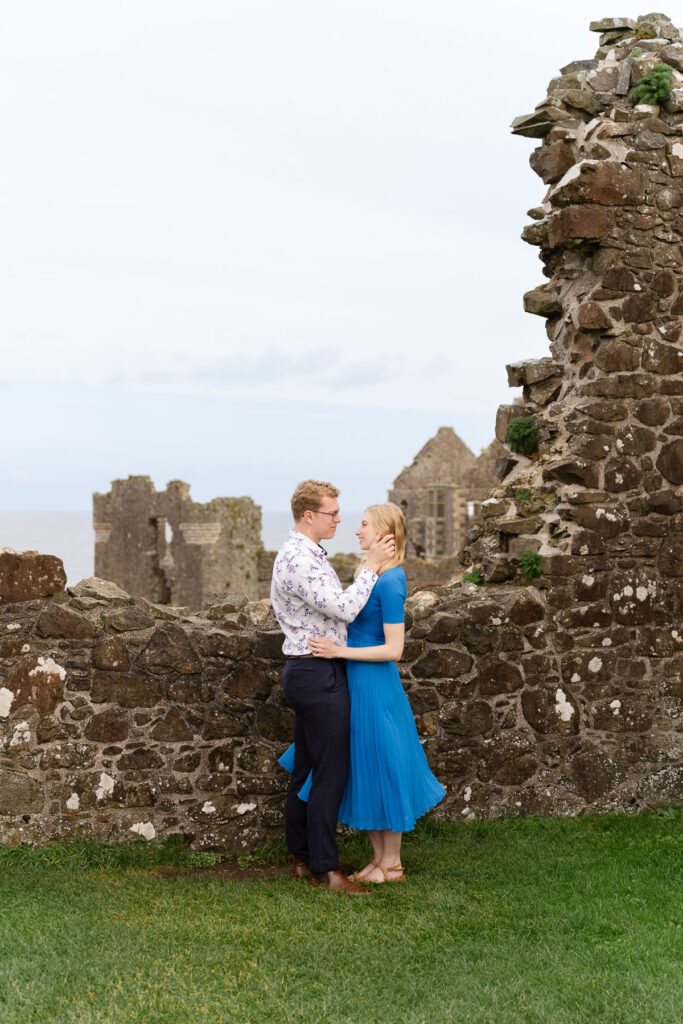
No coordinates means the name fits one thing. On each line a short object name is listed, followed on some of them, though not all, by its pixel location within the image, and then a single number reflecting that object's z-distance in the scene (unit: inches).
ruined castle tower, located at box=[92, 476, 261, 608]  1312.7
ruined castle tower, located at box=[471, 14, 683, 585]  277.4
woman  205.0
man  203.5
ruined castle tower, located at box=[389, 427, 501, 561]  1822.1
